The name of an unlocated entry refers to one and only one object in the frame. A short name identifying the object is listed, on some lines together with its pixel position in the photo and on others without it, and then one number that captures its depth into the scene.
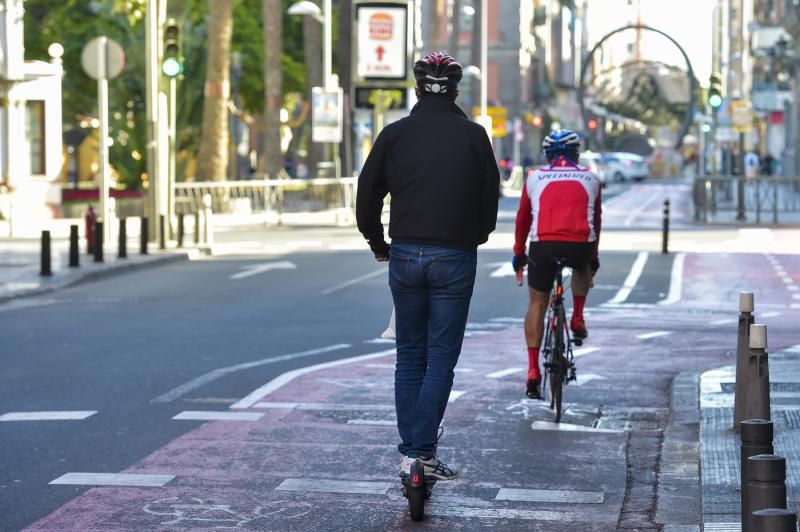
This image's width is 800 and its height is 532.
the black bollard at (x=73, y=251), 24.05
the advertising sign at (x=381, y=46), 48.75
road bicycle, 10.47
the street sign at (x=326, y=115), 43.59
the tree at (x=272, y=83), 46.75
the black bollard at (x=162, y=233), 29.27
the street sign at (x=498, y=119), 74.38
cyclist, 10.90
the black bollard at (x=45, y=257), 23.12
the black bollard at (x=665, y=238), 29.61
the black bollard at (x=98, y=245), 25.28
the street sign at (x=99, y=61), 28.22
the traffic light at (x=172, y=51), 29.08
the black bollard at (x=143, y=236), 27.64
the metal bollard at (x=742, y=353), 9.41
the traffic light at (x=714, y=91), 45.44
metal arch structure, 57.84
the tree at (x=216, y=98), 41.38
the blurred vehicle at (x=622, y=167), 88.64
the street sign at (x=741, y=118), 46.56
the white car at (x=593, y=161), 74.88
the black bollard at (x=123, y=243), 26.35
